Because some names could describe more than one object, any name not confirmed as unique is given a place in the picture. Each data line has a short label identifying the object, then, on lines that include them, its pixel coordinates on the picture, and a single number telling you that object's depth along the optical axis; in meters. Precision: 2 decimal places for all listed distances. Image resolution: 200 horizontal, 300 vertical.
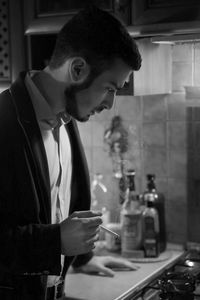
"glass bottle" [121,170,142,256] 2.56
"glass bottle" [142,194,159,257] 2.54
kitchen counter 2.18
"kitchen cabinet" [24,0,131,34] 2.20
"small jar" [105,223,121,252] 2.65
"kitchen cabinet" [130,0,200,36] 1.98
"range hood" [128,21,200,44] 1.99
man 1.95
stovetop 2.03
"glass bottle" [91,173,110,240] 2.82
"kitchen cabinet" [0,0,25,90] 2.40
